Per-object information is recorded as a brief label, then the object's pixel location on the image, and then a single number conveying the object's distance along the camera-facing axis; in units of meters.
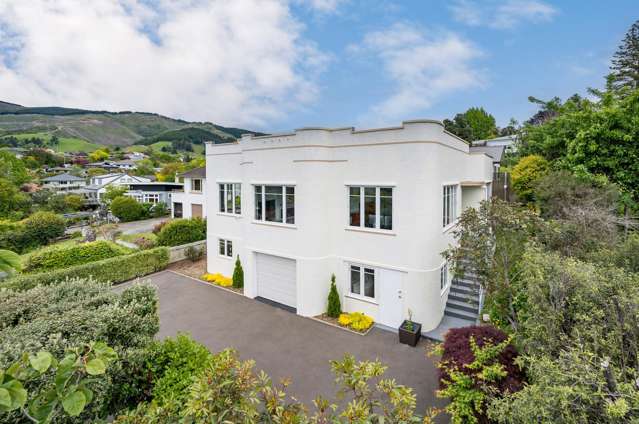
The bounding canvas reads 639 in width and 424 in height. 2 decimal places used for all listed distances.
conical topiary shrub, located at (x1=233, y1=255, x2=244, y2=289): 16.64
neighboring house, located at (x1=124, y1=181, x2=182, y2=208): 54.50
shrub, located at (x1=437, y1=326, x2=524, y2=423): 6.15
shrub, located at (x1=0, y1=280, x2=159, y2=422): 5.59
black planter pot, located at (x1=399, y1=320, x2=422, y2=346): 10.98
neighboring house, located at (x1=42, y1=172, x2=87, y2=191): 65.28
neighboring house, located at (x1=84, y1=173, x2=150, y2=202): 57.90
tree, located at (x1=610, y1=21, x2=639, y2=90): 31.41
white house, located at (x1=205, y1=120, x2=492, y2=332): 11.60
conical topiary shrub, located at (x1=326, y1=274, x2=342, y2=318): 13.12
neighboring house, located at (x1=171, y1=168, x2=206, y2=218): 30.23
